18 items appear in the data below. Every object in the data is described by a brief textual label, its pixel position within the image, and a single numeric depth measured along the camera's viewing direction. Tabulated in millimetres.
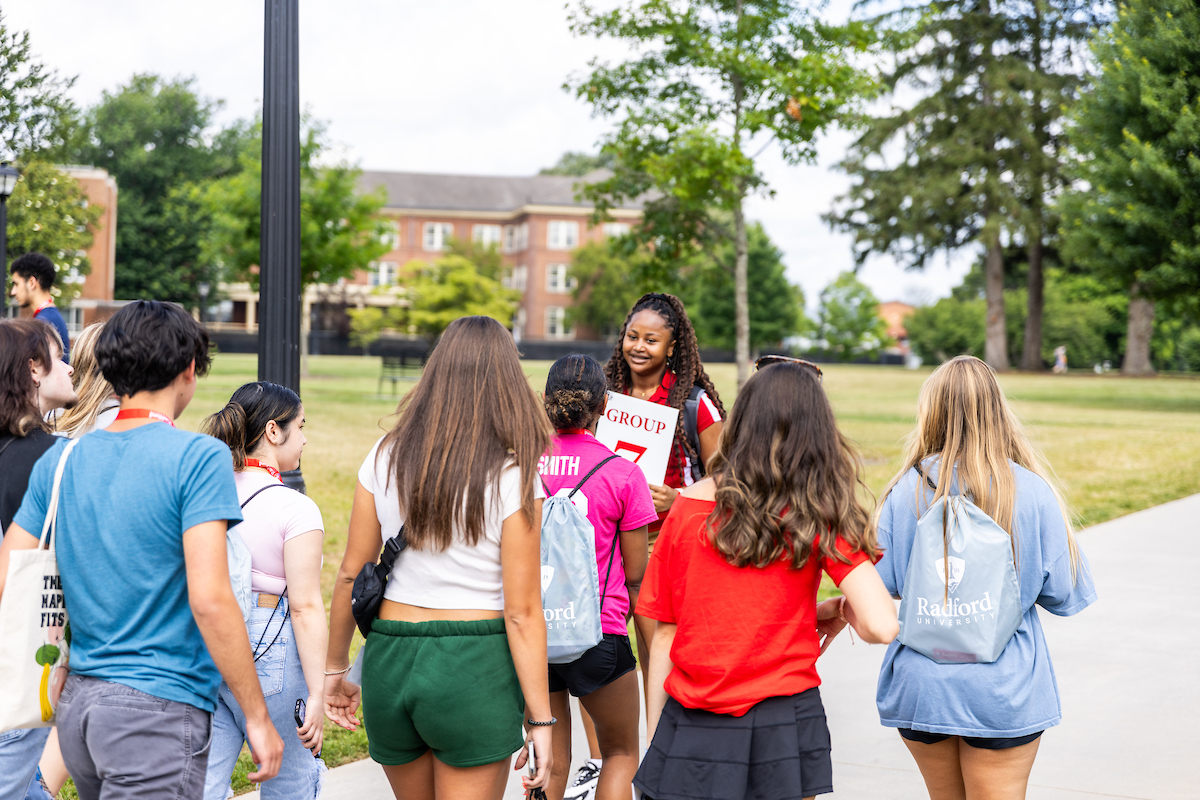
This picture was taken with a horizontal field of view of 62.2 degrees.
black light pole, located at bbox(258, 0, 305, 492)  4559
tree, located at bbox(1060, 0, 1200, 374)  22562
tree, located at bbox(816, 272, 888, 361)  81812
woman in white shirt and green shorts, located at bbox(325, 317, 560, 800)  2453
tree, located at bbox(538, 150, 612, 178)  99731
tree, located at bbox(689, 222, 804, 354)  64188
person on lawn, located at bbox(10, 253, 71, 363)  6383
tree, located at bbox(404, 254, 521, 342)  50281
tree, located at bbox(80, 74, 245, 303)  58469
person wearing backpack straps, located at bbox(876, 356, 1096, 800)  2764
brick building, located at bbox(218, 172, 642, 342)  77938
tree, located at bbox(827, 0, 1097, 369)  40469
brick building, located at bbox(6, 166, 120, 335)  41656
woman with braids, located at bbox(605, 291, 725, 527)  4062
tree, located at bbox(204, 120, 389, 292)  30234
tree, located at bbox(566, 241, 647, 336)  68500
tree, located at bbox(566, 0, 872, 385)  12352
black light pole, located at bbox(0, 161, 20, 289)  13703
